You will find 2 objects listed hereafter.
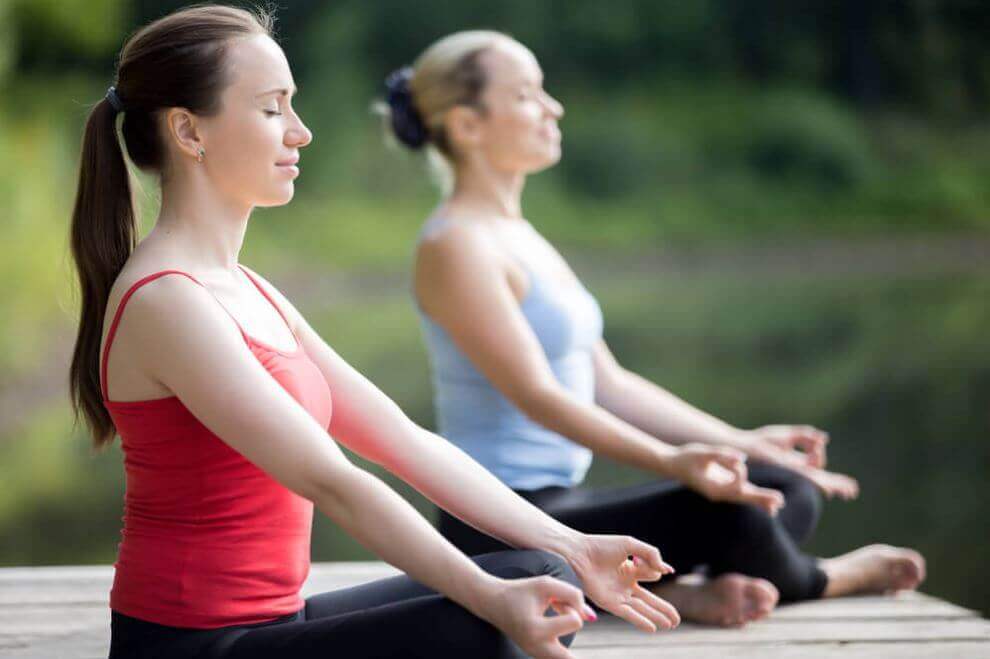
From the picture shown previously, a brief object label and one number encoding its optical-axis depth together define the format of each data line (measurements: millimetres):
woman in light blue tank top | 7210
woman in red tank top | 6429
